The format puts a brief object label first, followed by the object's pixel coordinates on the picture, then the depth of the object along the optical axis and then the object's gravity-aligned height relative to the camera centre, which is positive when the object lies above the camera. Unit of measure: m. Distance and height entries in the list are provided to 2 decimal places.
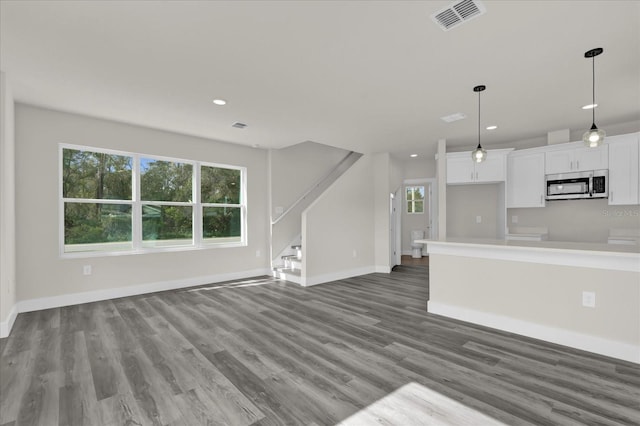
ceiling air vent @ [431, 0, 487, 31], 2.01 +1.42
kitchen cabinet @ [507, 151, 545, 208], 5.07 +0.56
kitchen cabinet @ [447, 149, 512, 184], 5.38 +0.81
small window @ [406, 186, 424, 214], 9.32 +0.40
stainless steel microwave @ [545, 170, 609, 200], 4.49 +0.41
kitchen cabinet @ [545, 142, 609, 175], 4.50 +0.83
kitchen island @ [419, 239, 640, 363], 2.64 -0.84
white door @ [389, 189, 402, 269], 6.91 -0.42
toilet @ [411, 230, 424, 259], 8.88 -1.09
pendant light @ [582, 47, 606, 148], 2.64 +0.72
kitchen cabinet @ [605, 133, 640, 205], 4.24 +0.62
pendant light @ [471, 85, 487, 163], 3.65 +0.71
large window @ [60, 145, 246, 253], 4.37 +0.18
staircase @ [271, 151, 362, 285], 6.07 -0.53
